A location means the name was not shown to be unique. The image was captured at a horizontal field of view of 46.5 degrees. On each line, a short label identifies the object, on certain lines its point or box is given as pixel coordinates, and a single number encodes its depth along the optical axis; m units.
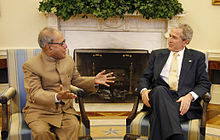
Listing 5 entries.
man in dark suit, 1.99
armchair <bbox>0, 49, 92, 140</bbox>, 1.90
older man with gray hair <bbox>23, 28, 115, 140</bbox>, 1.90
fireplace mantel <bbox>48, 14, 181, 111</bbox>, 4.04
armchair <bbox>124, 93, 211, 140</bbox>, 2.01
